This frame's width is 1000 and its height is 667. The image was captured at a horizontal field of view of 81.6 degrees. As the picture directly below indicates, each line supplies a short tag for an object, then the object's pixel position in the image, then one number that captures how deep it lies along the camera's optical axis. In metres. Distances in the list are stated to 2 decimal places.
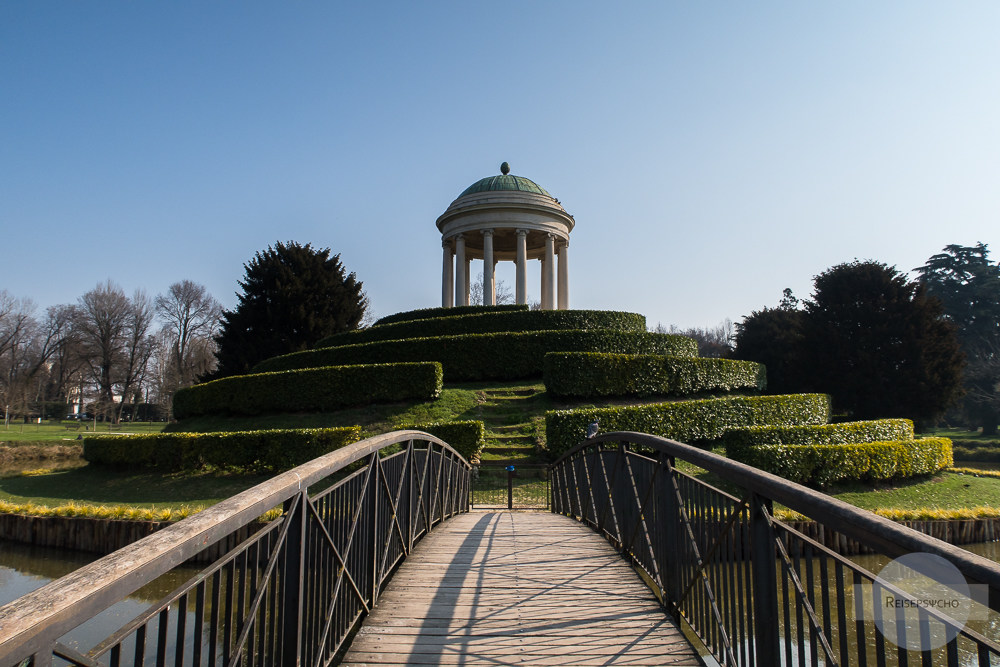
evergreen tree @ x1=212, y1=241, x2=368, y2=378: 32.72
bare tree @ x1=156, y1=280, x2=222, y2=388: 52.22
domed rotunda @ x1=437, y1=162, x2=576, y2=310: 31.38
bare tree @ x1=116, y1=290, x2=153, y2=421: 51.34
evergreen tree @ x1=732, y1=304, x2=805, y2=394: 32.25
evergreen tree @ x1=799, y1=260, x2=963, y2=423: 28.48
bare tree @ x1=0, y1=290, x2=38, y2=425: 48.16
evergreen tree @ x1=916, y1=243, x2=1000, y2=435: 40.16
